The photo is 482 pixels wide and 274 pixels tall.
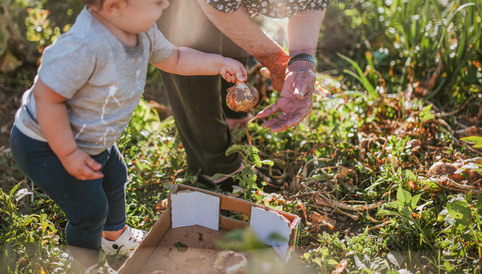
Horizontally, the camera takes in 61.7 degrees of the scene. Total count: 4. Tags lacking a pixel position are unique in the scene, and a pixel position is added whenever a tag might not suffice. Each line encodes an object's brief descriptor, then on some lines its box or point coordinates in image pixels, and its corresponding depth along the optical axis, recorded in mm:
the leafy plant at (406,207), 1548
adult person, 1605
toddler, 1088
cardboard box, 1514
